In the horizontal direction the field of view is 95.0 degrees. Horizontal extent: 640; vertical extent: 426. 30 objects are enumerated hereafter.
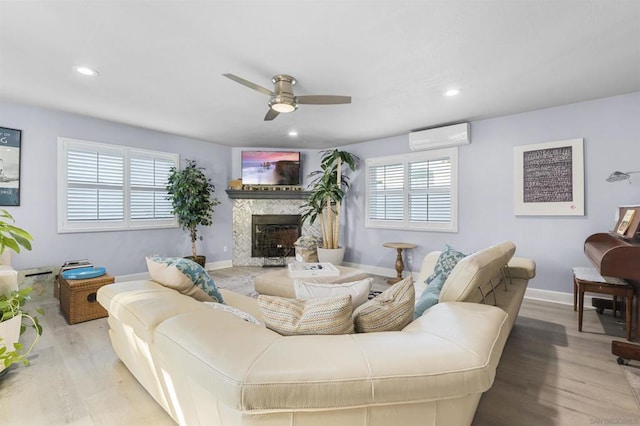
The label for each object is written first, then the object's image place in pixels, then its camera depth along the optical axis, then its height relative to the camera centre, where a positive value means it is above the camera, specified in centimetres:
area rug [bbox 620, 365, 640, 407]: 187 -113
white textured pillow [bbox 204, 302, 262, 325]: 143 -51
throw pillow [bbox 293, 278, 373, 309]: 170 -46
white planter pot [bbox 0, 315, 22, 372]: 194 -81
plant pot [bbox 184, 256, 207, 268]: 494 -79
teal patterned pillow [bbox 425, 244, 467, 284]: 252 -42
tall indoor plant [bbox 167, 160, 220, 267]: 481 +24
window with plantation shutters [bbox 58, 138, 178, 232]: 405 +38
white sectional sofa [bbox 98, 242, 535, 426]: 84 -48
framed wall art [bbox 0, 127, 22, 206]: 355 +57
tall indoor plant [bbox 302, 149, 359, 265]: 525 +25
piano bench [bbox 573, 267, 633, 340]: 255 -66
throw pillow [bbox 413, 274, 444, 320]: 175 -54
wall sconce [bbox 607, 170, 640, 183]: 294 +38
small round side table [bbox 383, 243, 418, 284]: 445 -65
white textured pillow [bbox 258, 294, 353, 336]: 117 -42
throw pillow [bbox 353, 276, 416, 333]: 129 -45
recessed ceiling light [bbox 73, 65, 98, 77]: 264 +131
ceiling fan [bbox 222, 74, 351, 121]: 277 +110
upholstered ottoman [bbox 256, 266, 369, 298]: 290 -71
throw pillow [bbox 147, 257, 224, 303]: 180 -41
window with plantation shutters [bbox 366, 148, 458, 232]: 453 +37
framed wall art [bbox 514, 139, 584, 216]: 349 +44
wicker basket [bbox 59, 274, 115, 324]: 296 -90
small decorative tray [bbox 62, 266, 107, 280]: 310 -65
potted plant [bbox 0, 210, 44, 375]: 189 -75
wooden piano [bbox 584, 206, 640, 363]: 215 -40
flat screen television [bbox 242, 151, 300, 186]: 582 +91
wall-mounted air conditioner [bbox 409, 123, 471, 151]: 420 +114
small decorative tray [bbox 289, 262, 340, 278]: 322 -66
